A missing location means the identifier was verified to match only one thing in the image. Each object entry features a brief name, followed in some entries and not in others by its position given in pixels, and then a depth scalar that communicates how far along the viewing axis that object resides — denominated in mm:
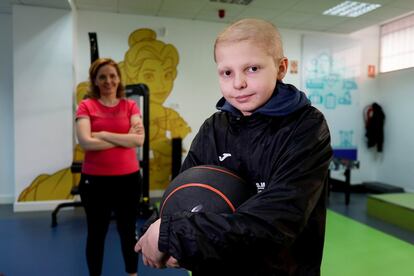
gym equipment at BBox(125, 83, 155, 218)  3994
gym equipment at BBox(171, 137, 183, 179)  5086
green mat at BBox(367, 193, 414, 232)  3877
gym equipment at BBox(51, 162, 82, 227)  3752
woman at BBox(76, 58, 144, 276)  1972
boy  708
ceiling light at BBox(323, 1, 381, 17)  4691
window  4629
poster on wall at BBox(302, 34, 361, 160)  5988
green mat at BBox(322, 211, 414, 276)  2699
